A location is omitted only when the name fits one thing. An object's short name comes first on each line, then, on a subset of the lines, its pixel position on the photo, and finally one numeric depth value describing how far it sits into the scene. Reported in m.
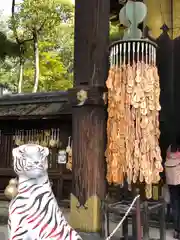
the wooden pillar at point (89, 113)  3.08
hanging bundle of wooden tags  2.77
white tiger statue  2.10
